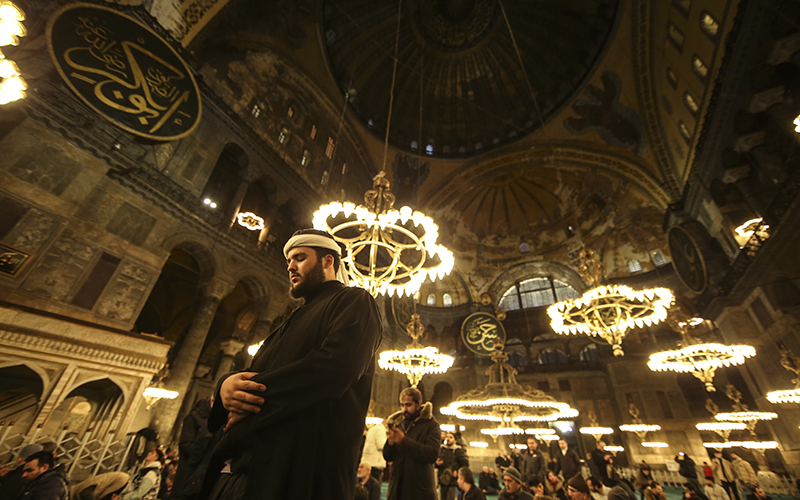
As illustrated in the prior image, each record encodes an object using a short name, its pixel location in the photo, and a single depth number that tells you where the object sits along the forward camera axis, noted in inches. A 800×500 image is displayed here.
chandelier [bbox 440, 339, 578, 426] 315.6
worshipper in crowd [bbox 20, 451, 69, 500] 97.4
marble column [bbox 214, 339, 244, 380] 379.2
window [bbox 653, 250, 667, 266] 536.9
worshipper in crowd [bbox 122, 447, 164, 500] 139.5
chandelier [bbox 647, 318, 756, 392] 281.0
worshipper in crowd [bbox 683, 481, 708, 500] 177.5
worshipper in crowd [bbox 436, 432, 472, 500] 199.0
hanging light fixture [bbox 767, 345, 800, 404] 257.1
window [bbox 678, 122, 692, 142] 361.2
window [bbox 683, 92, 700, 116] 331.2
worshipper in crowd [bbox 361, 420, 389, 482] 185.2
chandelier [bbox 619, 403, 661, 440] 470.3
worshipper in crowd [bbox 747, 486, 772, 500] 220.4
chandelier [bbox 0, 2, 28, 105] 109.8
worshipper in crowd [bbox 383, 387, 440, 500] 98.9
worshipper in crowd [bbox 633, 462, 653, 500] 281.6
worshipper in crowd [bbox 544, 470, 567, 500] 220.3
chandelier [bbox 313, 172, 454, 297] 177.5
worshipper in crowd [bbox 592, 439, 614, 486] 234.8
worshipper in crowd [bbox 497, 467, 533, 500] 140.6
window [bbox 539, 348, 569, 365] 681.6
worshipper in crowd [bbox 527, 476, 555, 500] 185.8
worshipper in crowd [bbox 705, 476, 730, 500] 225.3
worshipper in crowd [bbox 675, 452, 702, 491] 288.4
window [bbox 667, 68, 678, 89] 350.6
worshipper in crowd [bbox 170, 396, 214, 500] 119.0
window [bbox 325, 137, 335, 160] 506.3
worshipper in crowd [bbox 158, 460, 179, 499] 193.5
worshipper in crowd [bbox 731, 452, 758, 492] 340.8
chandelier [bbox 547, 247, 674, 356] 249.6
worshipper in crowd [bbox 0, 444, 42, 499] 105.7
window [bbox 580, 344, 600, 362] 661.3
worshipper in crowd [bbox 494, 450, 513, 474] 355.3
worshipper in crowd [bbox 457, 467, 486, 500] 133.2
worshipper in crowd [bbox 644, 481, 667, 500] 170.2
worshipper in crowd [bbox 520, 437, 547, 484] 271.6
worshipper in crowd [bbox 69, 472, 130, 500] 109.8
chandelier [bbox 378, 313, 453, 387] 273.1
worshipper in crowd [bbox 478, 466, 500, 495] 262.1
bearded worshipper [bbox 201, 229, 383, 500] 34.7
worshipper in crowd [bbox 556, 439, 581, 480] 281.6
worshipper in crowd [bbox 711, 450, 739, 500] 274.5
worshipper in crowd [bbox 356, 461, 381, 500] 147.3
